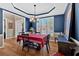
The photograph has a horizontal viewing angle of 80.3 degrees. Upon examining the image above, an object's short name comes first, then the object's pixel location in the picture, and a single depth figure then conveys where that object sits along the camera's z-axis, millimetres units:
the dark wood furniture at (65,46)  891
